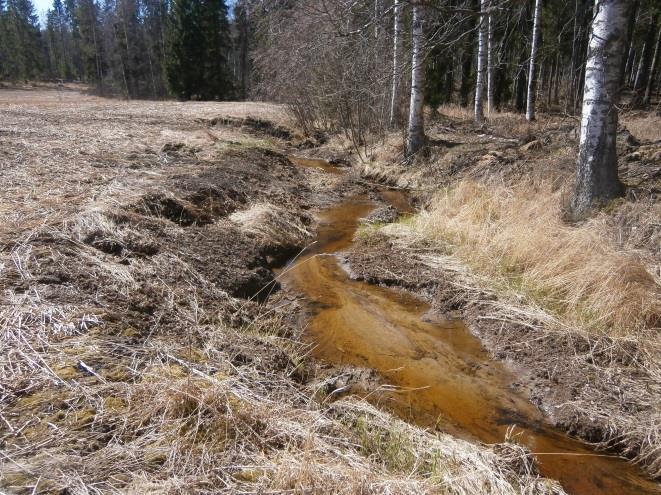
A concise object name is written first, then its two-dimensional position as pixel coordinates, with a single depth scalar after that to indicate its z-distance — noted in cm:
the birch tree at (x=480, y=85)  1288
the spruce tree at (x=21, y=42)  4053
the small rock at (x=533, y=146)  931
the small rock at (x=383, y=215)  754
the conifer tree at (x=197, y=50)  3069
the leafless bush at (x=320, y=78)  869
